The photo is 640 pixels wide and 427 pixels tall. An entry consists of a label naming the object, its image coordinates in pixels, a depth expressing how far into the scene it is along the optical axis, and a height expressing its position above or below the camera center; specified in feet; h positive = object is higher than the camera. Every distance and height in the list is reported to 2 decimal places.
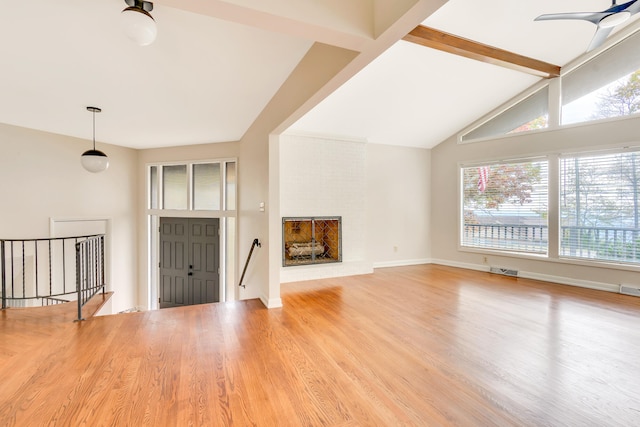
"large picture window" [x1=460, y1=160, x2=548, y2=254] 17.48 +0.39
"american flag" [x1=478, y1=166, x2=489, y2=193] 19.72 +2.47
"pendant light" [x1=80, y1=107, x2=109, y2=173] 12.45 +2.37
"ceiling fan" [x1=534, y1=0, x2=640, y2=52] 8.86 +6.46
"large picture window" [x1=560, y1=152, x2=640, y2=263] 14.39 +0.27
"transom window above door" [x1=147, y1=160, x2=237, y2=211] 19.61 +1.93
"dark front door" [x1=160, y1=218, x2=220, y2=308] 20.01 -3.53
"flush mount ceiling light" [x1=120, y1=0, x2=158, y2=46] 5.88 +3.97
